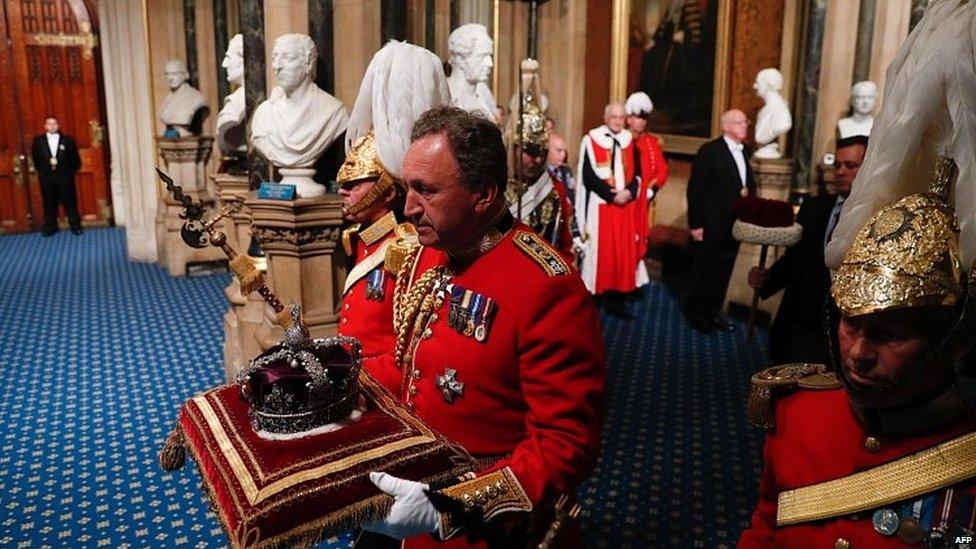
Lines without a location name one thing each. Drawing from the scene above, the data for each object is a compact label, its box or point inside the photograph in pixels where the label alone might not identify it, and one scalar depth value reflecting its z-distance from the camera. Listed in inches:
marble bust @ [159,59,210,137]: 345.1
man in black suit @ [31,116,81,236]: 453.7
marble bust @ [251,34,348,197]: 181.2
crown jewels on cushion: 67.3
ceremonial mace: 91.3
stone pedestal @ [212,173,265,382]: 207.0
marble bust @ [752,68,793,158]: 285.3
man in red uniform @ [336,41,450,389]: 99.3
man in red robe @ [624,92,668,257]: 311.4
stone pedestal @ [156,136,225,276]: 345.1
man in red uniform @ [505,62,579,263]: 195.5
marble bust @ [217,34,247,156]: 260.8
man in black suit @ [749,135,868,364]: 140.3
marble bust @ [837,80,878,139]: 265.4
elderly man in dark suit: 270.2
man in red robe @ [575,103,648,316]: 297.9
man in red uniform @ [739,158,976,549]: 51.6
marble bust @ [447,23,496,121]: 223.8
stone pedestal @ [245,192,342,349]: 179.6
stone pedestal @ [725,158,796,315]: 287.7
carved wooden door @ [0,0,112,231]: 466.3
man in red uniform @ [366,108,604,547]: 67.4
